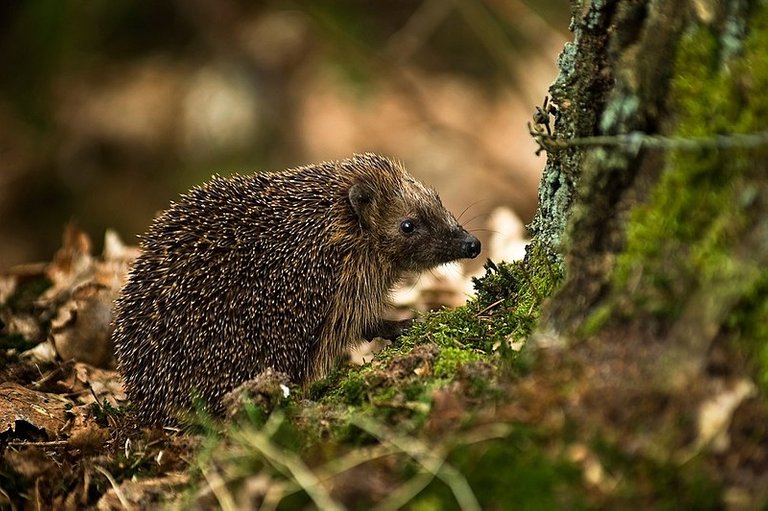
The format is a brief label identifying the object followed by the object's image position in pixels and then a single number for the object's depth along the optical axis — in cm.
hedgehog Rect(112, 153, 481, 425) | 914
